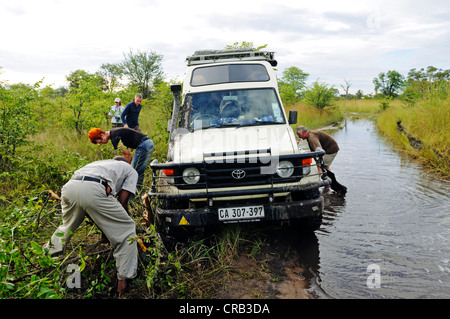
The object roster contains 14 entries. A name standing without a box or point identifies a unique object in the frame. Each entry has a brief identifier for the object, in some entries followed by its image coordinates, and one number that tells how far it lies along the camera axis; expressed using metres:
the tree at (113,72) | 21.58
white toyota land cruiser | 3.85
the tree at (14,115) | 6.85
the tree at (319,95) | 23.77
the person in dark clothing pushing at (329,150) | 6.90
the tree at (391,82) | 50.46
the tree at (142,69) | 22.80
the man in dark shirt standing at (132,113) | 7.99
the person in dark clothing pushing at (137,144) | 5.73
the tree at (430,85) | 10.39
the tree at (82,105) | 10.61
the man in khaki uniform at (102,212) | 3.17
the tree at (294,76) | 31.39
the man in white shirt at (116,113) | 10.31
